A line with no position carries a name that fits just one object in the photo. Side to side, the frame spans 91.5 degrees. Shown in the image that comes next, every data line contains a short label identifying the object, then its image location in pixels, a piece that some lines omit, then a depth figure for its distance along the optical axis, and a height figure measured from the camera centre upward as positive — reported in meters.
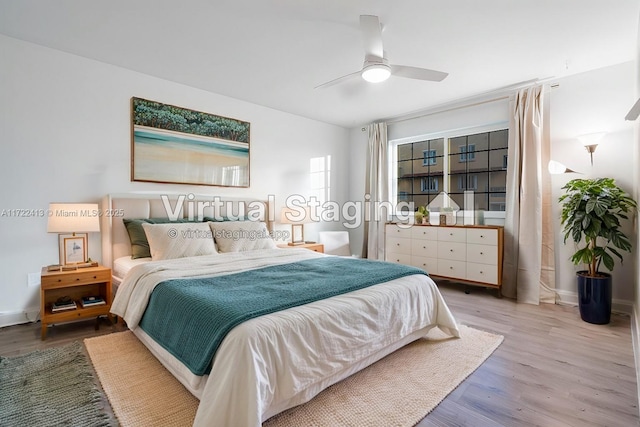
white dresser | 3.80 -0.54
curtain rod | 3.73 +1.51
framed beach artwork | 3.49 +0.78
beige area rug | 1.64 -1.09
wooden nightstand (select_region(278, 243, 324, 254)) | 4.37 -0.51
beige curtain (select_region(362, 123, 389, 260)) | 5.26 +0.48
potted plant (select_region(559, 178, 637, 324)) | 2.94 -0.19
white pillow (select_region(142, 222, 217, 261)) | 2.98 -0.31
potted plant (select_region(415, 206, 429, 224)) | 4.60 -0.08
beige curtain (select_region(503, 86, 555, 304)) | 3.62 +0.08
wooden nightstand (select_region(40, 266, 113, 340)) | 2.60 -0.76
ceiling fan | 2.26 +1.15
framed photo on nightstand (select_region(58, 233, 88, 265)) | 2.92 -0.37
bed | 1.42 -0.67
